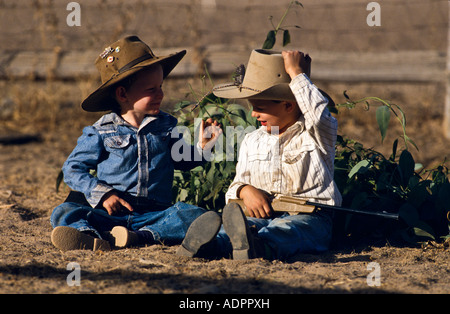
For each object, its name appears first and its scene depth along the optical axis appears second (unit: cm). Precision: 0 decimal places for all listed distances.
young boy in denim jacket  680
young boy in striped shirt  626
